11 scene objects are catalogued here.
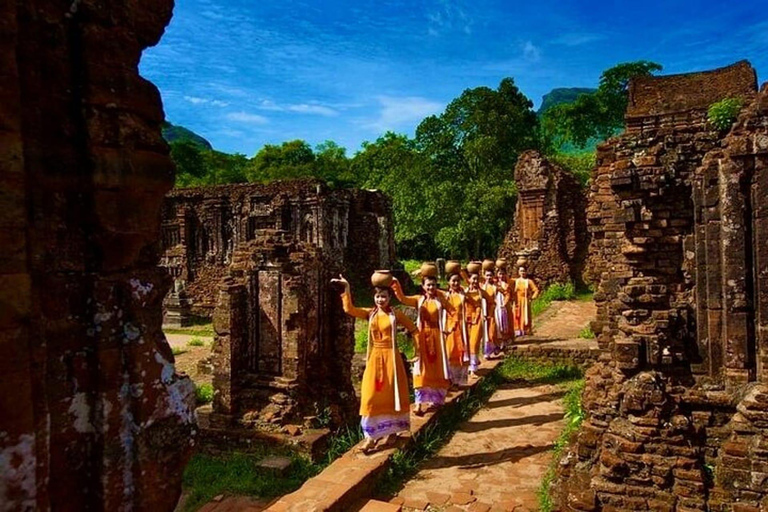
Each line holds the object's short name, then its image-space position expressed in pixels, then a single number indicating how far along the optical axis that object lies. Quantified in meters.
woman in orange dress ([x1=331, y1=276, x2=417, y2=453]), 5.68
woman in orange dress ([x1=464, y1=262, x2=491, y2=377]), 9.48
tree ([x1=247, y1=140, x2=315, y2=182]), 43.72
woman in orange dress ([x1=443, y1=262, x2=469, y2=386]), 8.41
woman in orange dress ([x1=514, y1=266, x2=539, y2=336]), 12.78
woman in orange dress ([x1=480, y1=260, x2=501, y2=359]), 10.93
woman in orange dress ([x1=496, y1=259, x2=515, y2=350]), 11.48
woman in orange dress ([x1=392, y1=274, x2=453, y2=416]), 7.12
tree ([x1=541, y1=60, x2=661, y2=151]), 32.94
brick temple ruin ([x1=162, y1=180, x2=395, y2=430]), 7.24
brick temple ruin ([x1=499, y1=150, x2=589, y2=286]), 19.19
